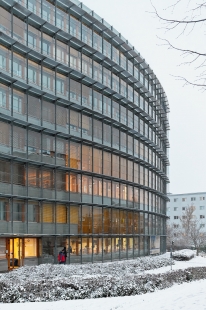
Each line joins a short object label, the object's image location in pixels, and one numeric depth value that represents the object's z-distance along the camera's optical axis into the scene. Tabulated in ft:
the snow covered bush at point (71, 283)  58.23
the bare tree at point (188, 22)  30.04
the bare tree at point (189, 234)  285.15
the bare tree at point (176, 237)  308.81
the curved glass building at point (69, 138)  105.40
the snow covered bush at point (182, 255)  142.72
